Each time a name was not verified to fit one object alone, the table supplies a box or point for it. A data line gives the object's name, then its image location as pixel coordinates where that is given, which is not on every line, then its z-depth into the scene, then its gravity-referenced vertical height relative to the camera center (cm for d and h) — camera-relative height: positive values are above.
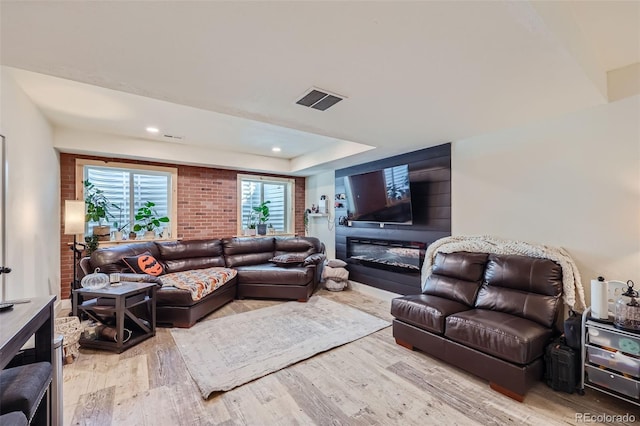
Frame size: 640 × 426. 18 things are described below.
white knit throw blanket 240 -42
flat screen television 383 +23
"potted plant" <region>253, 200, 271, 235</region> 577 -8
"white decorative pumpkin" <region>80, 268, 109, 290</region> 283 -70
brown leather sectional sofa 325 -85
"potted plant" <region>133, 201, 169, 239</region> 452 -13
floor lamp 321 -8
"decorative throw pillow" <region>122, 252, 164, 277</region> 361 -69
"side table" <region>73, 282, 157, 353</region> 264 -95
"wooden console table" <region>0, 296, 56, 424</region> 113 -53
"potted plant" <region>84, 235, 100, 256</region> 374 -43
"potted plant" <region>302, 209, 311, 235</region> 625 -19
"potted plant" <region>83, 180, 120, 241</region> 404 +6
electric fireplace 398 -68
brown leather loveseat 202 -88
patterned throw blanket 334 -87
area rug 232 -133
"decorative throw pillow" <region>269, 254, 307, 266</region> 462 -80
